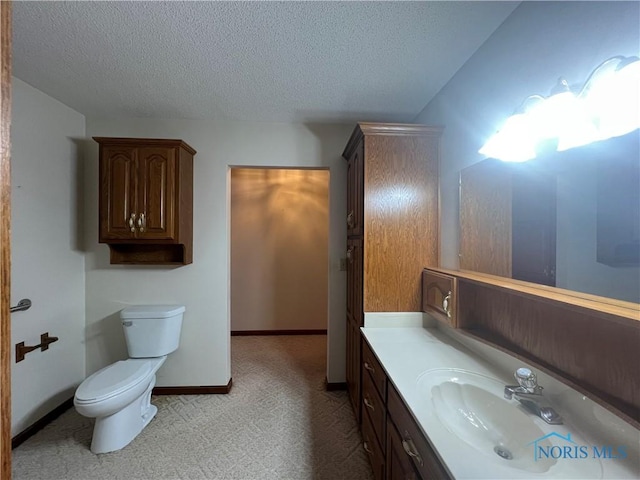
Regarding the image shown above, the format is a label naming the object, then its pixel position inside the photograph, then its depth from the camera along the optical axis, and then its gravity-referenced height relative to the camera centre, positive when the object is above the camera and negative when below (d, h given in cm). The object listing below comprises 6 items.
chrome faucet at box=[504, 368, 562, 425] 90 -54
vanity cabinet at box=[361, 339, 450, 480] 85 -77
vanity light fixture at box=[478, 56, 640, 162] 74 +41
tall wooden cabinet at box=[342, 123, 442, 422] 178 +17
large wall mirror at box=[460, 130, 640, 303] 77 +7
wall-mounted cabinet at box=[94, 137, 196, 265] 203 +37
